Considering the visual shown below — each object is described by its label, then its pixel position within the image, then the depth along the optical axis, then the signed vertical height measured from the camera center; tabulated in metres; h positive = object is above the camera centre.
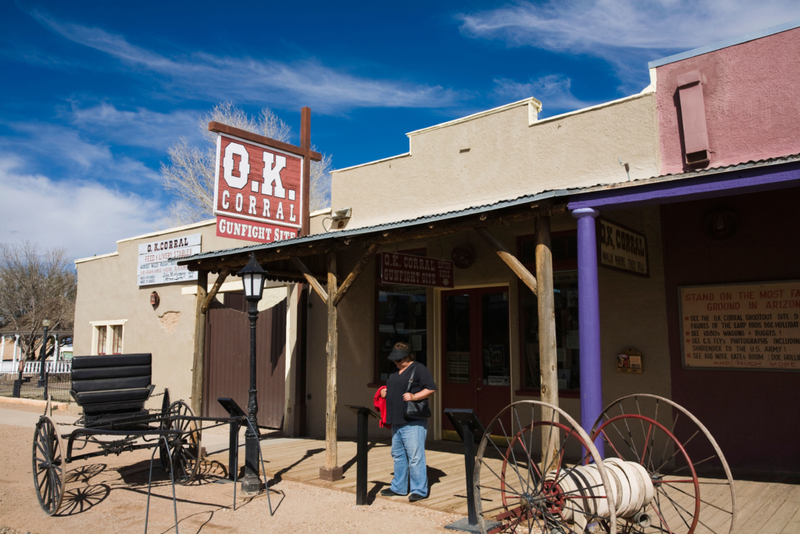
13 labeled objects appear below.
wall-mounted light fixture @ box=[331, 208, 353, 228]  10.76 +2.28
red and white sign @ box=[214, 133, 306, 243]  9.88 +2.59
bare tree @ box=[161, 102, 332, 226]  26.22 +6.86
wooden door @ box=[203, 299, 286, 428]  11.30 -0.21
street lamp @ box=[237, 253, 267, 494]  6.68 -0.48
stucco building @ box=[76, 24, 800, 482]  5.96 +1.18
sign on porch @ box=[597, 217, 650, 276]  6.00 +1.04
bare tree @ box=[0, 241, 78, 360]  34.62 +3.10
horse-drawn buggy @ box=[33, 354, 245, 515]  6.30 -0.77
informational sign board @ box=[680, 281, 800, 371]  6.51 +0.24
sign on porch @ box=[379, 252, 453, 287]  7.64 +1.01
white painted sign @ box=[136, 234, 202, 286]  13.88 +2.10
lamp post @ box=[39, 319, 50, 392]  22.16 -0.89
